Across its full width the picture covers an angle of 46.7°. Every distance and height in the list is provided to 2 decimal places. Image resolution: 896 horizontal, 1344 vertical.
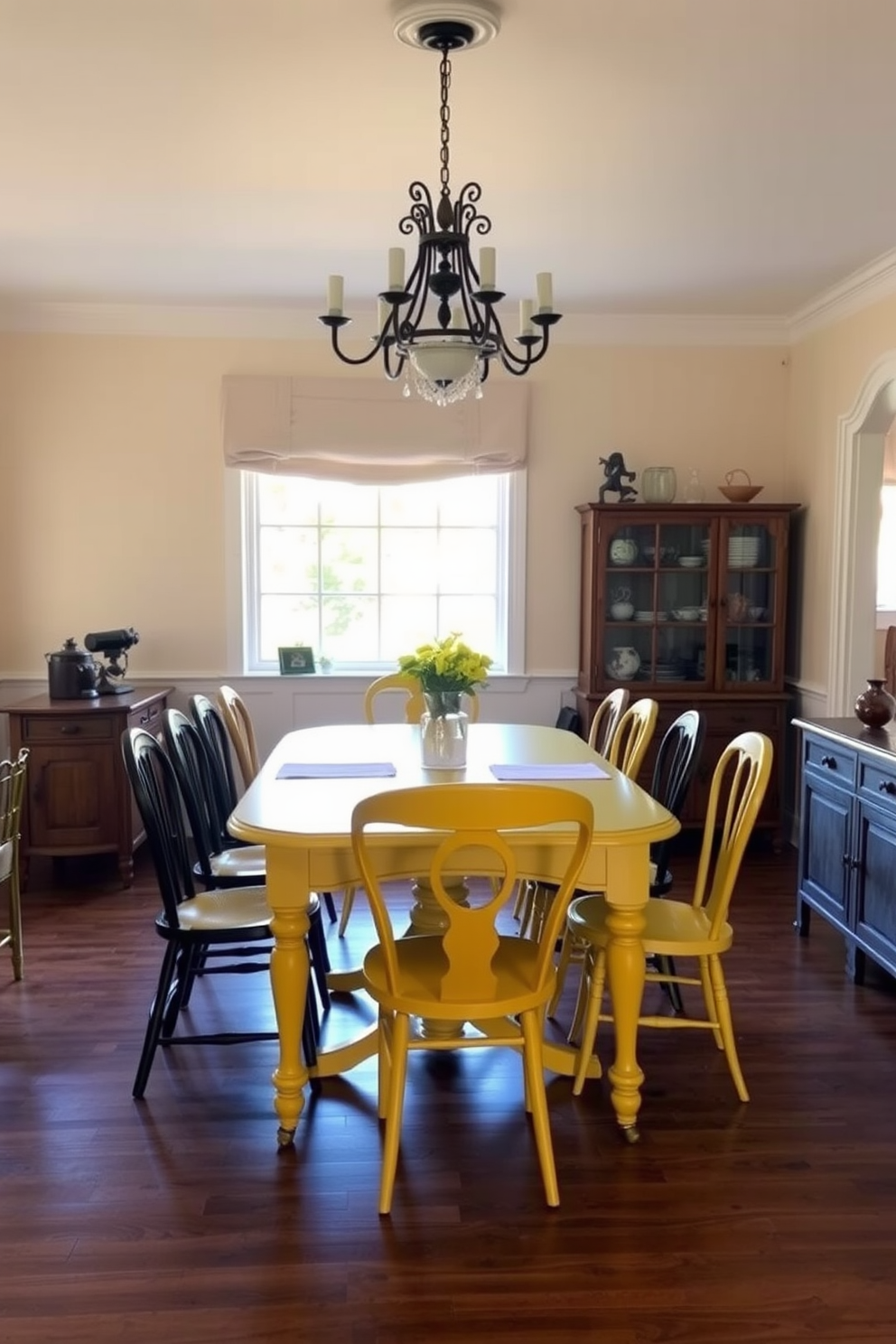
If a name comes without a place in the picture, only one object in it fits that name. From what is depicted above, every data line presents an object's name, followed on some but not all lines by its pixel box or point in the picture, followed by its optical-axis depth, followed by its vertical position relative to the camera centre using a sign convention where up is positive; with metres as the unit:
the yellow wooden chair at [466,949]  2.04 -0.77
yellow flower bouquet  2.82 -0.22
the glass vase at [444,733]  2.91 -0.42
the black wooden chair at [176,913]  2.58 -0.85
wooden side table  4.28 -0.81
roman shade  4.93 +0.75
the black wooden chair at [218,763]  3.41 -0.60
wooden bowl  4.88 +0.45
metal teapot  4.47 -0.39
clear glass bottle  5.03 +0.48
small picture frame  5.12 -0.37
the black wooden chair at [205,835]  3.00 -0.74
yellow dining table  2.34 -0.63
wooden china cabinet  4.86 -0.12
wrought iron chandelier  2.52 +0.70
